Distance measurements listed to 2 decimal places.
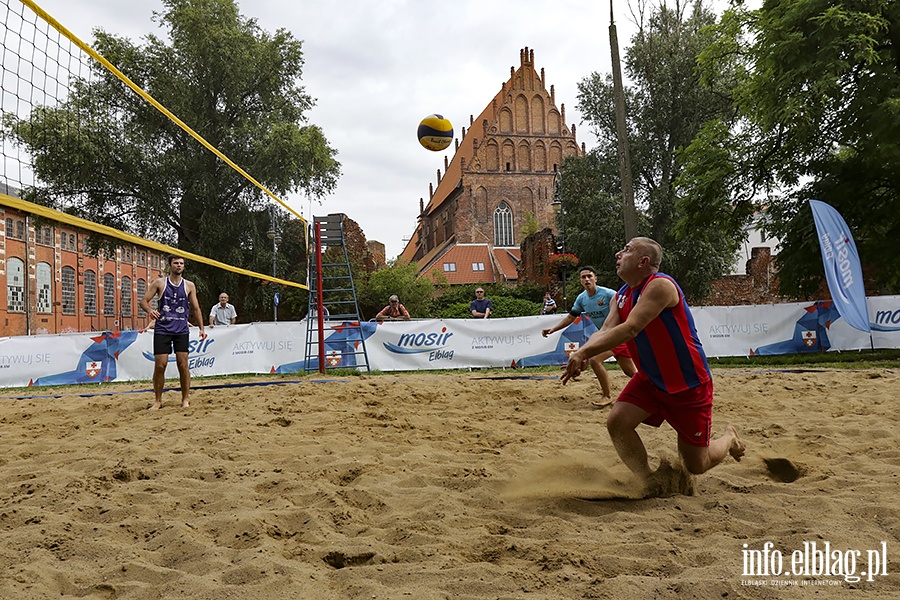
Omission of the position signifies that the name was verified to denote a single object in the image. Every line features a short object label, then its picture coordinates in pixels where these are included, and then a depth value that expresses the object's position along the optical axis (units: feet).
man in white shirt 40.50
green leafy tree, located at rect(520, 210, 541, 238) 150.61
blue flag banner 31.60
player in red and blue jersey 9.98
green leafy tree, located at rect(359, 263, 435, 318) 87.86
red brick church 158.40
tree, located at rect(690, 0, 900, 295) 40.55
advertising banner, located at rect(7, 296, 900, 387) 37.09
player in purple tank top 21.45
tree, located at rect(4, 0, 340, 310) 77.25
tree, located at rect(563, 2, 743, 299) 81.97
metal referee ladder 36.04
